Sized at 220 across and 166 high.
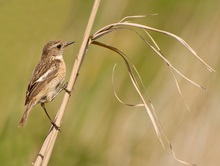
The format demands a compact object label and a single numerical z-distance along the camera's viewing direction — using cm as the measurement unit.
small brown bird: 860
